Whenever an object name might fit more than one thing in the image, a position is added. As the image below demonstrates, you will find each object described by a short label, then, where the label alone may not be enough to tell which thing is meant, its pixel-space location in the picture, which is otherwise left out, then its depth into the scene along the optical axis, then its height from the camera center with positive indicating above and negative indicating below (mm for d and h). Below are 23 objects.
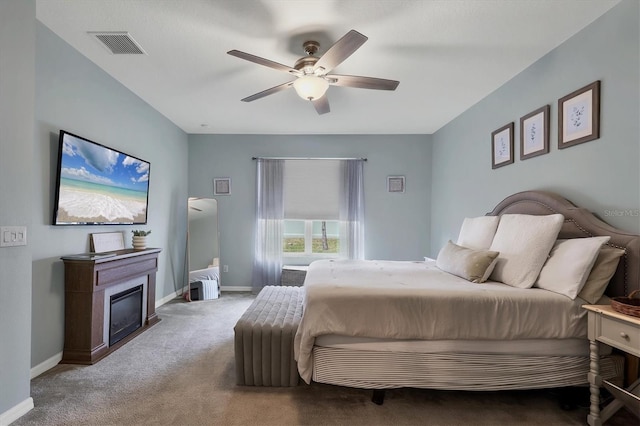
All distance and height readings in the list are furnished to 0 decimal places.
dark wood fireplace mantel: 2523 -795
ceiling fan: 2179 +1112
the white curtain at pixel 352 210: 5055 +77
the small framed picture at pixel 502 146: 3123 +740
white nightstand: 1536 -664
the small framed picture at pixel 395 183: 5156 +535
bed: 1912 -777
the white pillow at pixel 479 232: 2887 -162
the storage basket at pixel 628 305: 1558 -467
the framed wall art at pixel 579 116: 2159 +754
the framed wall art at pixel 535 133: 2643 +752
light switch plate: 1728 -145
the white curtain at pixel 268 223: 5035 -152
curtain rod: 5102 +928
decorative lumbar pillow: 2396 -388
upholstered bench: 2186 -999
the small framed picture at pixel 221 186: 5160 +455
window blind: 5141 +439
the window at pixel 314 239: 5242 -430
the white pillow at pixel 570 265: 1907 -315
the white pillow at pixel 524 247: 2188 -231
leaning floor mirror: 4633 -577
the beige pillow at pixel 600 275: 1907 -362
